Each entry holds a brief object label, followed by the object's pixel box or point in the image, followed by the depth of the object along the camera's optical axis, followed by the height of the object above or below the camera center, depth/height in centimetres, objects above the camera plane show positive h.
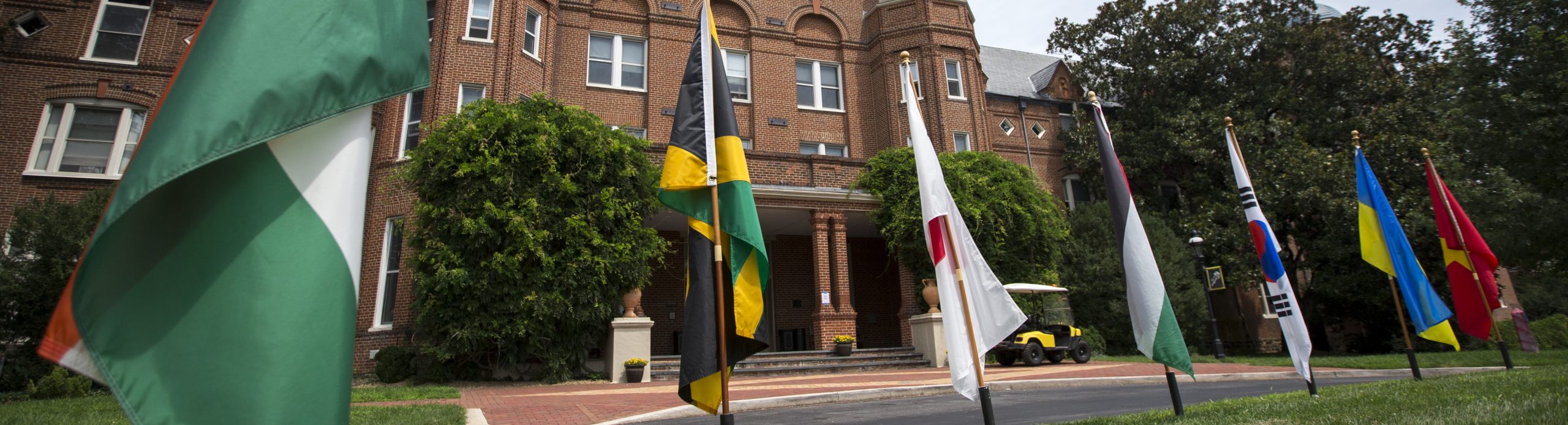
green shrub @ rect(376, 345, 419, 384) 1401 +25
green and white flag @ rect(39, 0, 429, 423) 157 +29
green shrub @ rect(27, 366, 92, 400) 1117 +6
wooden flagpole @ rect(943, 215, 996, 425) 513 +0
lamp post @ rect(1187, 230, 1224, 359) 1878 +169
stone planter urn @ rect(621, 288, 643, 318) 1456 +125
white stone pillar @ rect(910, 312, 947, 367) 1708 +37
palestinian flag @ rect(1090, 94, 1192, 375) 595 +38
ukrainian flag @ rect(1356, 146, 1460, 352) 1037 +111
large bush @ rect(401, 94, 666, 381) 1329 +241
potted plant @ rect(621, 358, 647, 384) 1374 -2
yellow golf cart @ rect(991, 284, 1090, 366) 1636 +18
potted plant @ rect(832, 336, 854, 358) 1694 +30
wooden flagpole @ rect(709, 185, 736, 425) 416 +18
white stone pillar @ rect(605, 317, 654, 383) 1398 +48
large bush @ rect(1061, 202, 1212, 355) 2138 +191
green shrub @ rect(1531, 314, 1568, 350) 2131 +0
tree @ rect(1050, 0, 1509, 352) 2320 +723
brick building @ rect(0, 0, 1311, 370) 1728 +723
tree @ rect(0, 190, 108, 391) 1241 +183
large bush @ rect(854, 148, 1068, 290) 1848 +344
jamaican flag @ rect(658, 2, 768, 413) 431 +83
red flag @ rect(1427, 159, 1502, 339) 1172 +102
